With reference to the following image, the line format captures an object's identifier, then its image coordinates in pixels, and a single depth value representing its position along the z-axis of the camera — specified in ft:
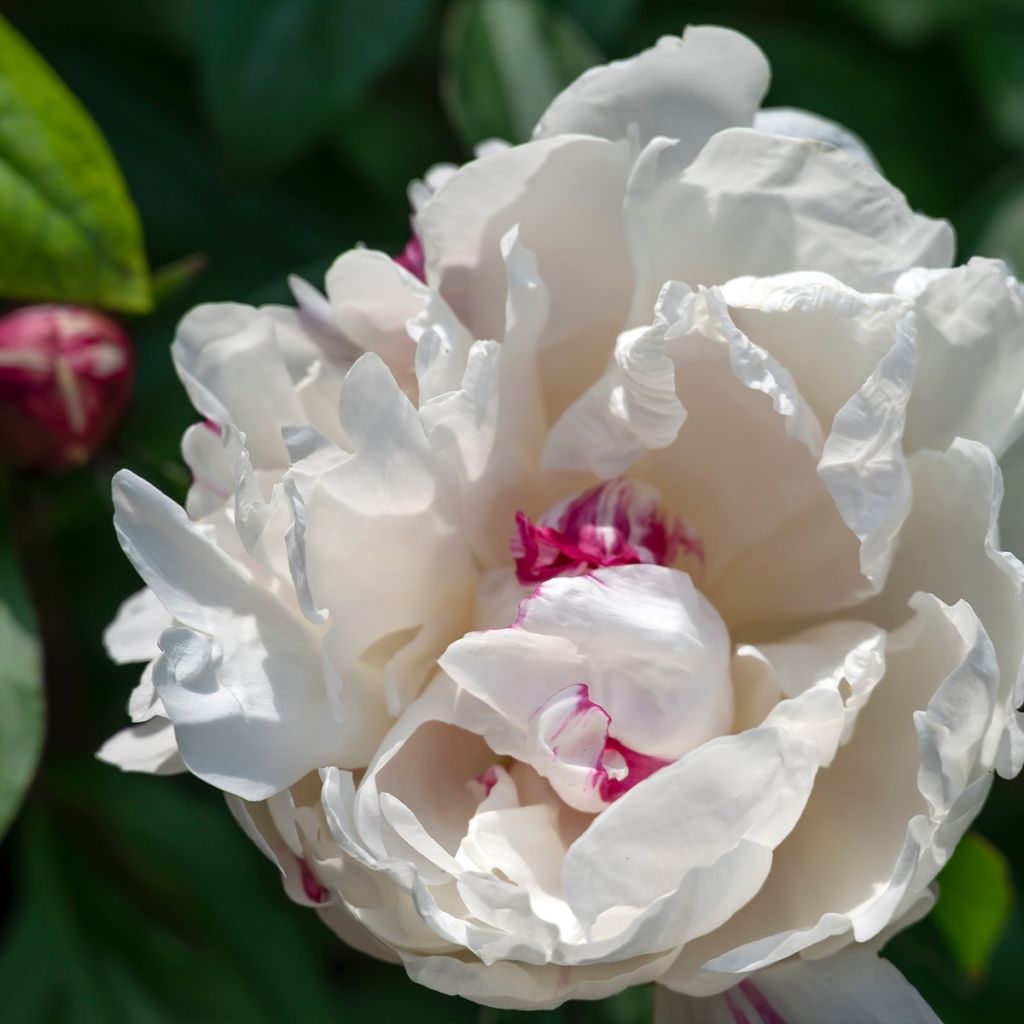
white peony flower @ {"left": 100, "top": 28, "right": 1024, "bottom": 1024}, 1.96
